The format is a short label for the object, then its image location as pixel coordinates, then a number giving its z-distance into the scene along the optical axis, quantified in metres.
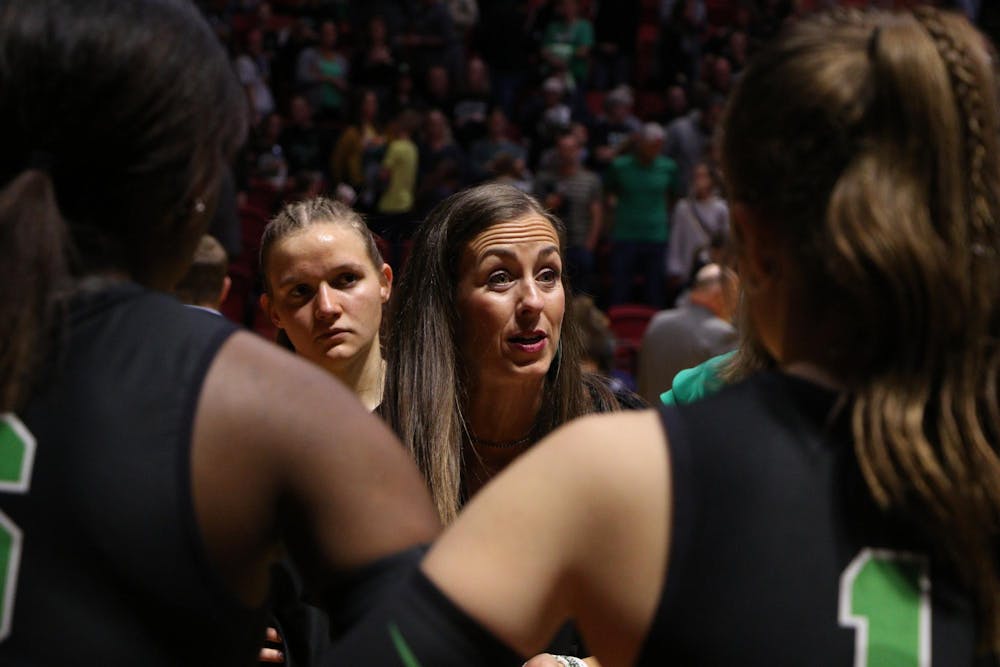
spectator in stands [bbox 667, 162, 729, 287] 10.24
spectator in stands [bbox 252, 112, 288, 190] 11.63
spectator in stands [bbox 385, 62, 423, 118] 12.22
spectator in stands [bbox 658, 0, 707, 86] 14.29
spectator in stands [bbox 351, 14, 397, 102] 12.98
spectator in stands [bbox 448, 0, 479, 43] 14.05
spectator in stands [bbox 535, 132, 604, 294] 10.39
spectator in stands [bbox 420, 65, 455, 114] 13.11
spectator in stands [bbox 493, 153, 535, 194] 10.18
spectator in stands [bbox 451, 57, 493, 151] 12.51
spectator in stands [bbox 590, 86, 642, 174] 11.92
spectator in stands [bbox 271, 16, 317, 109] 13.53
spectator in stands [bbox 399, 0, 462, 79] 13.66
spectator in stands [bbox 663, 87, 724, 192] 11.75
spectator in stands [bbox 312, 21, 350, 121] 12.94
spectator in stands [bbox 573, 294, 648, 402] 6.29
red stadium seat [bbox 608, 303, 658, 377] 9.56
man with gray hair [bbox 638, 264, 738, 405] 5.60
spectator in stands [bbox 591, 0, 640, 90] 14.28
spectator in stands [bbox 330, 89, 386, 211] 11.48
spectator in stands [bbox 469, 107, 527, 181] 11.44
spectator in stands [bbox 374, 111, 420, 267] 11.28
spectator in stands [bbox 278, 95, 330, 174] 12.08
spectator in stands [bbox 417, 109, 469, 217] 10.98
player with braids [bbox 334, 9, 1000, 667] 1.14
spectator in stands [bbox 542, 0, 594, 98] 13.57
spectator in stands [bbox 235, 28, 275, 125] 12.37
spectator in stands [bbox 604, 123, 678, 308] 10.57
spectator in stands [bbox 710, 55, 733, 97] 13.41
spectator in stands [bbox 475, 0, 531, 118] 13.60
